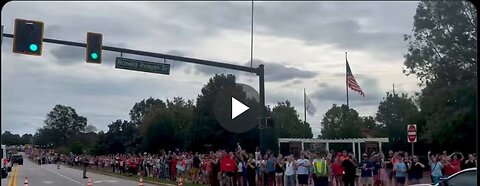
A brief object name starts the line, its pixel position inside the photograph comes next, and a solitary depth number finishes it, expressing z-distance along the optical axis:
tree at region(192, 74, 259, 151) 70.38
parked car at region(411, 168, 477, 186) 15.62
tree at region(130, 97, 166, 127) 154.38
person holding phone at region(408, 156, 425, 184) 23.73
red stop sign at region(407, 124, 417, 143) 23.58
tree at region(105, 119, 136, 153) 113.00
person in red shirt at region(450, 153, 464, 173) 23.03
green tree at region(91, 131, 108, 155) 117.31
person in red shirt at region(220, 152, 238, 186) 27.55
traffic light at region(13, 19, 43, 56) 22.25
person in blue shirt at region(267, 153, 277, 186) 27.06
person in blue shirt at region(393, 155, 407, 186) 23.27
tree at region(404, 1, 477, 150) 41.59
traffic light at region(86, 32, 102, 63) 24.25
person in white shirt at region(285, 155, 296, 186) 25.17
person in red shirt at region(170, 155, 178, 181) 38.66
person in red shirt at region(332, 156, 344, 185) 24.59
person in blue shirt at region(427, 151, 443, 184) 21.67
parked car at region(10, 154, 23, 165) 89.03
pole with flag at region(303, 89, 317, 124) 56.72
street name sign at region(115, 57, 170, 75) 26.48
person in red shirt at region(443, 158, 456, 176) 22.91
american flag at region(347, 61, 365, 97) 44.16
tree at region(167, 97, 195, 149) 77.62
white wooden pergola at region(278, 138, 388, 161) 46.53
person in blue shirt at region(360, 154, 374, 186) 24.92
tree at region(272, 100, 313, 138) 79.31
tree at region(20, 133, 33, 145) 181.94
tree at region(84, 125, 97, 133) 174.61
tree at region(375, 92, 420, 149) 61.41
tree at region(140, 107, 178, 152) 88.62
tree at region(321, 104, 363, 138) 75.88
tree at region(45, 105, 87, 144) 182.12
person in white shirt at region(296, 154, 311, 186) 24.27
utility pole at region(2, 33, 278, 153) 25.56
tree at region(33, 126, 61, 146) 179.38
